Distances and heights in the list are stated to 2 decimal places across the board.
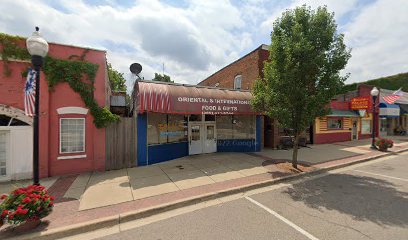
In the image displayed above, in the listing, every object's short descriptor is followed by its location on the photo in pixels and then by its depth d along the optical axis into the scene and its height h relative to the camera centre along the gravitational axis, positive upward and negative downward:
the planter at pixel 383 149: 13.69 -2.11
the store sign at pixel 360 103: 18.22 +1.62
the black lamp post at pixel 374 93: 14.00 +1.94
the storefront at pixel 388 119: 22.15 +0.06
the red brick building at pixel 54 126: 7.26 -0.23
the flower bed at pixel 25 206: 3.85 -1.78
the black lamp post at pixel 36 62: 4.54 +1.43
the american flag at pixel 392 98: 19.40 +2.22
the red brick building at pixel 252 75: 13.81 +3.73
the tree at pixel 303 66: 7.98 +2.29
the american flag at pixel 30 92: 4.95 +0.74
